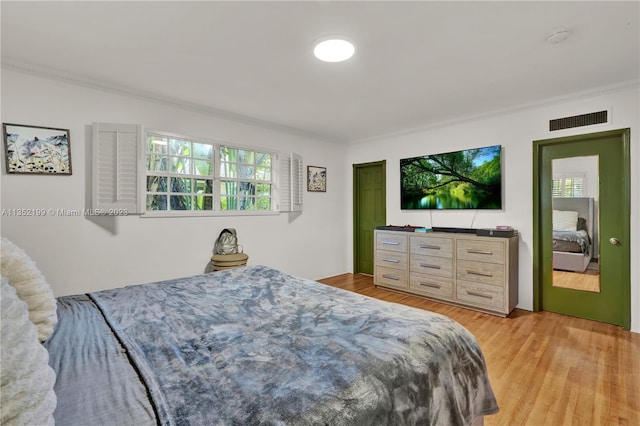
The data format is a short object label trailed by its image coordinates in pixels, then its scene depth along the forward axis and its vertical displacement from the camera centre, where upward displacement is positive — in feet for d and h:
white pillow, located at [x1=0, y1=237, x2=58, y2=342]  3.45 -0.94
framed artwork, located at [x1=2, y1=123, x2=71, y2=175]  7.97 +1.81
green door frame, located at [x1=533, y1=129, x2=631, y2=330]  10.94 -0.25
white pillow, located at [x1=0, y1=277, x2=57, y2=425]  1.86 -1.15
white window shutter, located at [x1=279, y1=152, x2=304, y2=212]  14.01 +1.36
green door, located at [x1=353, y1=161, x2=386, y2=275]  16.72 -0.08
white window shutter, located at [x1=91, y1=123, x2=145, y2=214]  9.04 +1.43
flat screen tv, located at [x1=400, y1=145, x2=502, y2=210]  12.01 +1.33
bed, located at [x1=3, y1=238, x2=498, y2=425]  2.53 -1.71
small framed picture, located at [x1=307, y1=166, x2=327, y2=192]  15.57 +1.74
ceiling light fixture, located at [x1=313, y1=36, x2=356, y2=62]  6.75 +3.95
